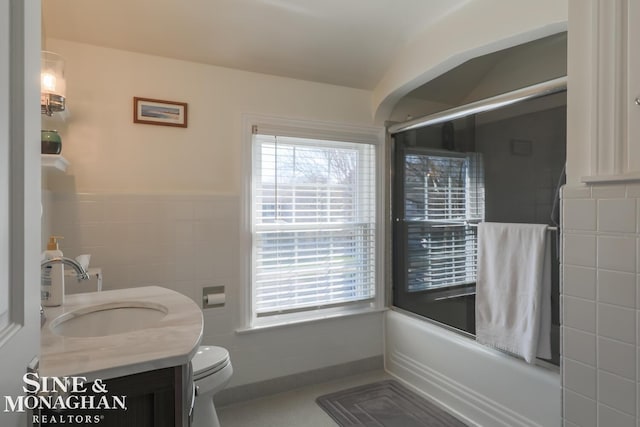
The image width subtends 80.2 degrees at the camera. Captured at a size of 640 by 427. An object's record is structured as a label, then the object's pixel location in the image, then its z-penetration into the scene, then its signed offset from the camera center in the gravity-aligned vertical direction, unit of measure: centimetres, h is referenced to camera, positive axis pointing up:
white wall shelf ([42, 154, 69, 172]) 153 +20
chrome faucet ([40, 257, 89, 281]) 125 -18
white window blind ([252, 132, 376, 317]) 246 -9
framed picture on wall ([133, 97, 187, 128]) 212 +56
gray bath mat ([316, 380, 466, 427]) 215 -120
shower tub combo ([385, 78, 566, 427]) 185 -13
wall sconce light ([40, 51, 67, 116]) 154 +52
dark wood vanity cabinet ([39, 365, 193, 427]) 90 -48
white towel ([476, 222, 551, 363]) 181 -41
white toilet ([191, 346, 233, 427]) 162 -75
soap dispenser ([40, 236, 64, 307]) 136 -26
